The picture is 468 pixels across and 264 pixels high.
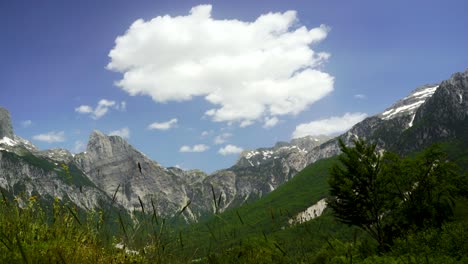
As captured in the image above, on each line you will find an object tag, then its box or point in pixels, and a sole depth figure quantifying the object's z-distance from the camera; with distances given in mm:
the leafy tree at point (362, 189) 38719
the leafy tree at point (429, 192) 38688
